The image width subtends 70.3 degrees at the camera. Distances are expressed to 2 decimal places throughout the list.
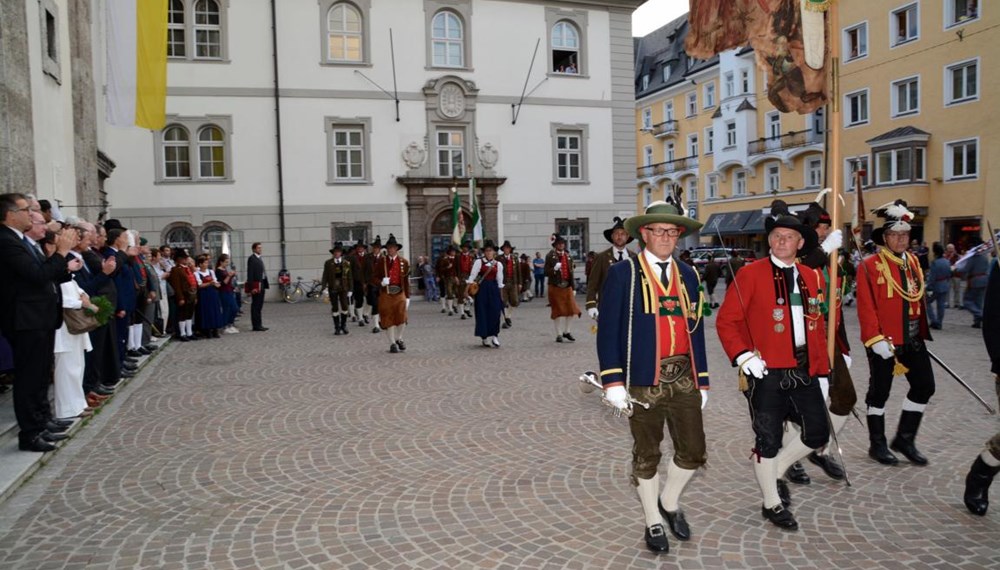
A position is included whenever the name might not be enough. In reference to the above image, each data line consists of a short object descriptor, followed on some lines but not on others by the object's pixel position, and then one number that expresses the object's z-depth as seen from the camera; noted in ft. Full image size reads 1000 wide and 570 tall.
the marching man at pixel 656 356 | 13.07
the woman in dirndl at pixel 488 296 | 40.81
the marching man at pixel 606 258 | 29.43
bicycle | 79.20
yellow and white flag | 43.01
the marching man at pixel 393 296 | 39.68
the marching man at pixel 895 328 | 17.37
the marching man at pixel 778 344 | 14.07
